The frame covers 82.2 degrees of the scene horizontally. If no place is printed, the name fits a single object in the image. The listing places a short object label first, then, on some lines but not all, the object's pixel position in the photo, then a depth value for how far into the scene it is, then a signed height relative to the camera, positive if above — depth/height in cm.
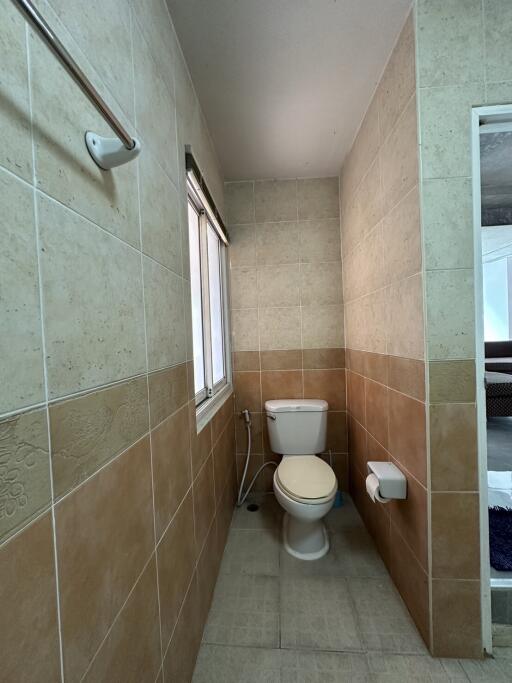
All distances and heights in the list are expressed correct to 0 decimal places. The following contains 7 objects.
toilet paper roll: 125 -70
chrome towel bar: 34 +37
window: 154 +25
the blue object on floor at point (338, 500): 202 -119
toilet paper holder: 124 -66
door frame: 106 -17
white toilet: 147 -80
